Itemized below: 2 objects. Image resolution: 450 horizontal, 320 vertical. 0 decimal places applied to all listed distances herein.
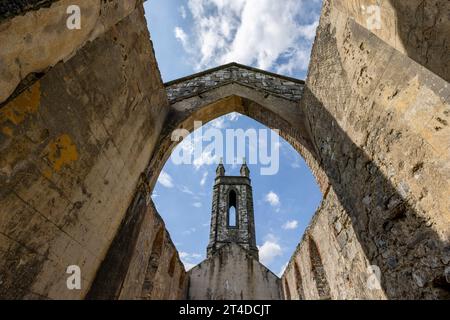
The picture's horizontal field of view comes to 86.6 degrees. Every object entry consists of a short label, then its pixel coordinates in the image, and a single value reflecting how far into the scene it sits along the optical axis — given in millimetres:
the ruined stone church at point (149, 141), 1788
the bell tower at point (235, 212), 15750
